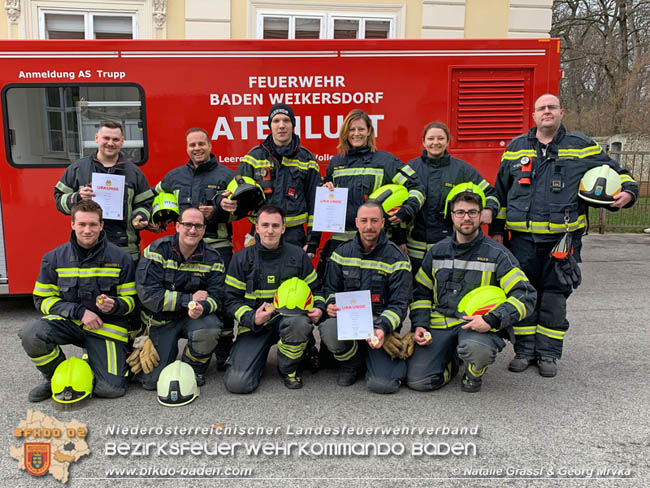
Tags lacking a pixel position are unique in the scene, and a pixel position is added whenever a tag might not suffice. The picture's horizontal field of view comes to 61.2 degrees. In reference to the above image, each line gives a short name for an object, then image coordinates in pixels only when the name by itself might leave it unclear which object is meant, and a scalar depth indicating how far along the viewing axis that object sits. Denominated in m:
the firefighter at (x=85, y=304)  3.71
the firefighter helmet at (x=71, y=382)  3.62
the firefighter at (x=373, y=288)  3.88
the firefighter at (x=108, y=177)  4.49
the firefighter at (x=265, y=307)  3.89
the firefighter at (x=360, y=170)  4.35
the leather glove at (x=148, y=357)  3.90
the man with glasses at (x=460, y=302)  3.73
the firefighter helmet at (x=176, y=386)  3.68
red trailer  5.44
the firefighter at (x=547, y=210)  4.18
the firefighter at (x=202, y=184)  4.46
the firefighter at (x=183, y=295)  3.89
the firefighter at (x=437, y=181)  4.36
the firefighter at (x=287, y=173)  4.43
